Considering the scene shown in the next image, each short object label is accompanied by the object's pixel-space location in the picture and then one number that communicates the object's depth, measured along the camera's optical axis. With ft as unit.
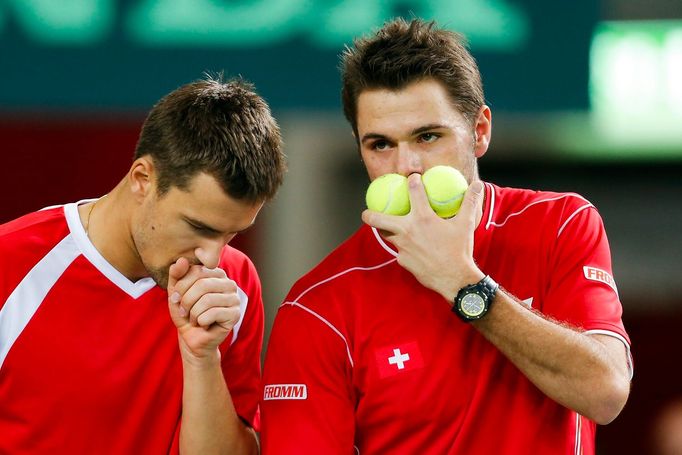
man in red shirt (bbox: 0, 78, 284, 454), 27.76
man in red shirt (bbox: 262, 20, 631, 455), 25.49
